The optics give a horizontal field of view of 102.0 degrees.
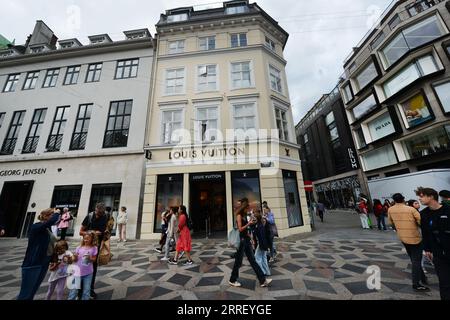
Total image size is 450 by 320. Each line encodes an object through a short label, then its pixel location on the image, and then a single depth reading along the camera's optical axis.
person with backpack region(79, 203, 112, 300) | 4.36
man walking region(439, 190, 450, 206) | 4.73
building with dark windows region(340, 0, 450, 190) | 15.84
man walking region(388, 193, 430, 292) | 3.85
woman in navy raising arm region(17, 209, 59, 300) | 3.24
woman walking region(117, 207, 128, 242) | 10.89
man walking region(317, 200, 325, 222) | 17.27
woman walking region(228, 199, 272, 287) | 4.26
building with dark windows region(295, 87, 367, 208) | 27.03
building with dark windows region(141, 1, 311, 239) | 11.55
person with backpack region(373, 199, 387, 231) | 11.55
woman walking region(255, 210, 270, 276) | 4.91
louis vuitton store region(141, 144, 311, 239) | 11.17
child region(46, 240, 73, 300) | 3.26
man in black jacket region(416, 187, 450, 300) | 3.05
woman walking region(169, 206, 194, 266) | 6.43
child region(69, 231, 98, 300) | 3.33
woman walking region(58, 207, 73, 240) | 9.28
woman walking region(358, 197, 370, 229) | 12.26
